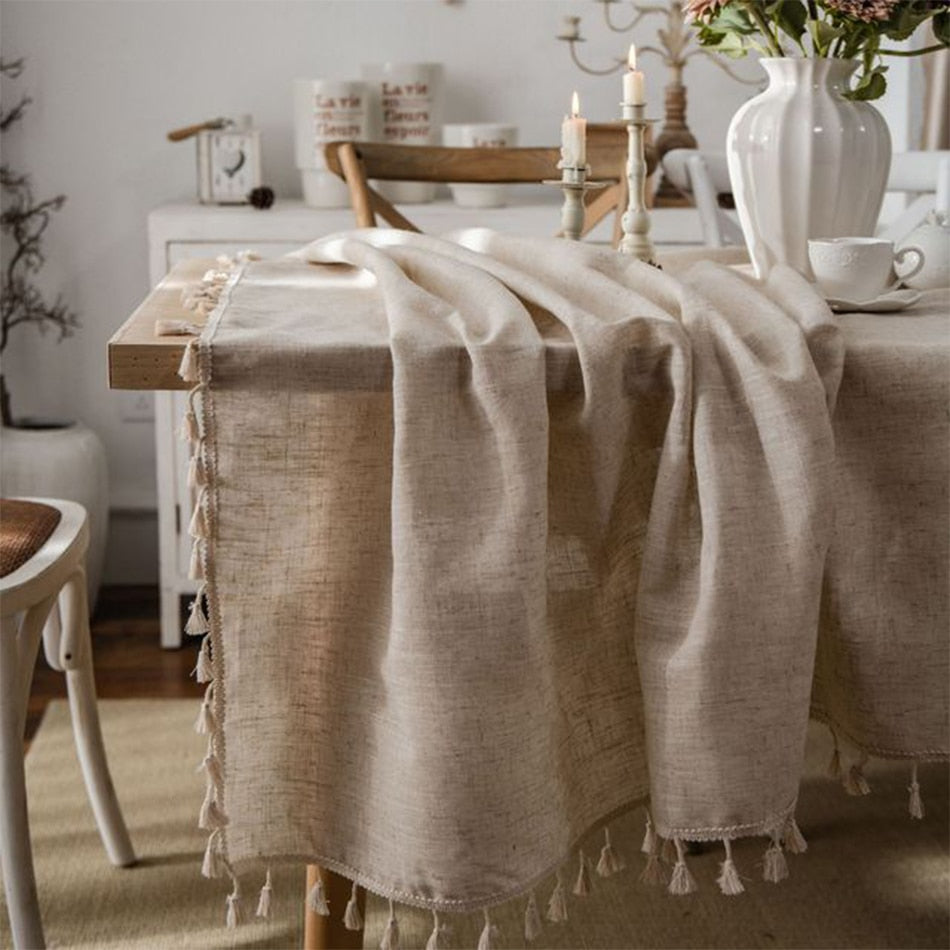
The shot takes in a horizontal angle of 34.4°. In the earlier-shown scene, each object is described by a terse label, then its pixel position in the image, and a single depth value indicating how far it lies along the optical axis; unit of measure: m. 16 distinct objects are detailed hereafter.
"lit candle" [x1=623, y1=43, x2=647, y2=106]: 1.72
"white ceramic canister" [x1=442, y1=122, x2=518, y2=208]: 3.05
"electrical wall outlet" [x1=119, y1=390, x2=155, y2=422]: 3.35
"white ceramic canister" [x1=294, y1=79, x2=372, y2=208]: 3.07
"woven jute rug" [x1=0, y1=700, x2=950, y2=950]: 1.91
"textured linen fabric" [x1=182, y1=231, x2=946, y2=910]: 1.28
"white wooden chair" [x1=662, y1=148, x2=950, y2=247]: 2.39
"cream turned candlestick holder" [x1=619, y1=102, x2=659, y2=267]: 1.77
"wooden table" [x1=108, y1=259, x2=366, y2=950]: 1.37
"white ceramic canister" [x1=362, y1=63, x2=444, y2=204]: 3.15
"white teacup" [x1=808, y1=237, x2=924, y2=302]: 1.60
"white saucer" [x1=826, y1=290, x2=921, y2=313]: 1.61
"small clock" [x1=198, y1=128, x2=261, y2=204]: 3.09
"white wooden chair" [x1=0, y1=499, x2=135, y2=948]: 1.68
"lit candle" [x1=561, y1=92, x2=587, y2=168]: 1.71
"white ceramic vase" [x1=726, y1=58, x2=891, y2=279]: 1.68
